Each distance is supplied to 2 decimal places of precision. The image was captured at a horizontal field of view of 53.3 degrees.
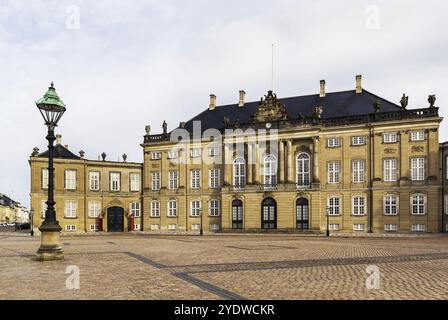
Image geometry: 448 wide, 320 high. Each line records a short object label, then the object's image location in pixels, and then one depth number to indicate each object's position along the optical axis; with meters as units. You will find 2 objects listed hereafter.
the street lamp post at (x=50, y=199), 17.02
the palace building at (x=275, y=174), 44.56
